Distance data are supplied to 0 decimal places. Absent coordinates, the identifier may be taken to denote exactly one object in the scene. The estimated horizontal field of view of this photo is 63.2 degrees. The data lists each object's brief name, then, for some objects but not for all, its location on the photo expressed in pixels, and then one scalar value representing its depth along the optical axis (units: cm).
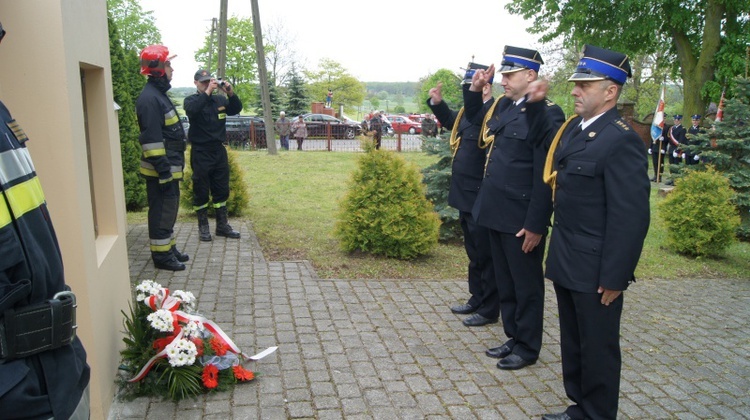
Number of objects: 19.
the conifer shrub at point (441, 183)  831
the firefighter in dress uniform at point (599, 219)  332
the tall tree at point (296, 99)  4231
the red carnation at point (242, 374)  413
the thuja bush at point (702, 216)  838
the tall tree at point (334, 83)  6006
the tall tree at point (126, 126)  950
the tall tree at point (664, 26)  2031
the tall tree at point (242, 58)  4662
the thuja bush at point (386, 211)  727
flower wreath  391
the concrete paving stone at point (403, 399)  397
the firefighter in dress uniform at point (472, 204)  541
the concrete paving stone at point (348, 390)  406
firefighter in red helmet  620
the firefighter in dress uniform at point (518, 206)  436
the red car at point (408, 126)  4134
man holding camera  749
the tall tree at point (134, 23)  5038
